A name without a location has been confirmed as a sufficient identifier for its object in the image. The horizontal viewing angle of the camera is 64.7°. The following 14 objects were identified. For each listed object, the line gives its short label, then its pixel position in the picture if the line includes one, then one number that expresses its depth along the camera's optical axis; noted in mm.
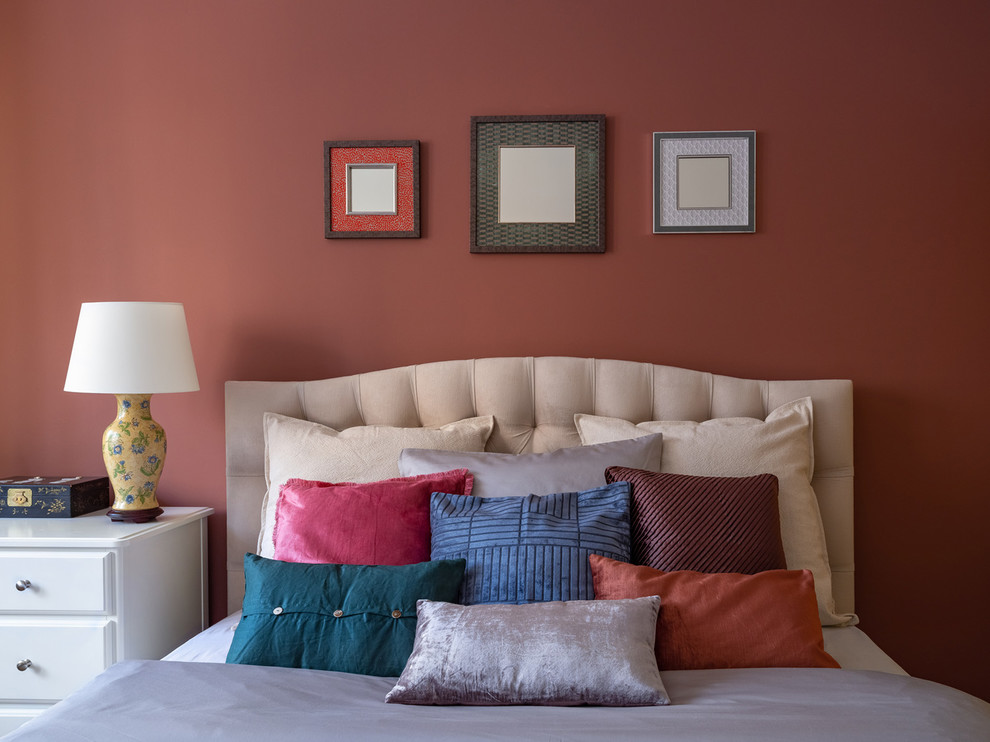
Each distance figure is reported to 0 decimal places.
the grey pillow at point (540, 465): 2014
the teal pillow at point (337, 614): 1636
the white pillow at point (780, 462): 2111
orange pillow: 1645
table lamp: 2178
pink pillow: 1879
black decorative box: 2293
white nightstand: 2053
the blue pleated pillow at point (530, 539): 1731
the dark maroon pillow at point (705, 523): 1846
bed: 1376
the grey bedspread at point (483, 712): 1290
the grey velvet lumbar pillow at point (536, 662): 1429
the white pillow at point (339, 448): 2191
